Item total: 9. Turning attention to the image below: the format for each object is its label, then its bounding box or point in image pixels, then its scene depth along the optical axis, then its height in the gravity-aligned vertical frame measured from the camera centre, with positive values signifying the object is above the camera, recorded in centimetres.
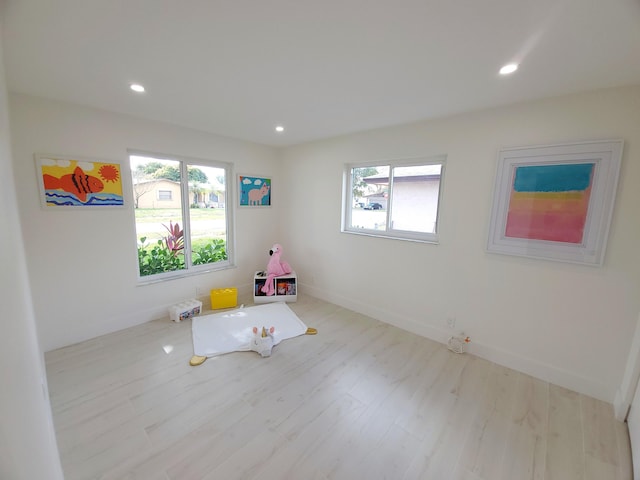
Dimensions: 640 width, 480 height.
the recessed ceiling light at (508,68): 157 +92
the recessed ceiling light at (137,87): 198 +93
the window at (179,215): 296 -11
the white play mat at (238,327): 254 -135
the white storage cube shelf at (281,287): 369 -113
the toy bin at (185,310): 299 -123
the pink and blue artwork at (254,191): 376 +27
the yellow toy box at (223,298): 337 -120
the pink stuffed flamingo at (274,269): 371 -89
